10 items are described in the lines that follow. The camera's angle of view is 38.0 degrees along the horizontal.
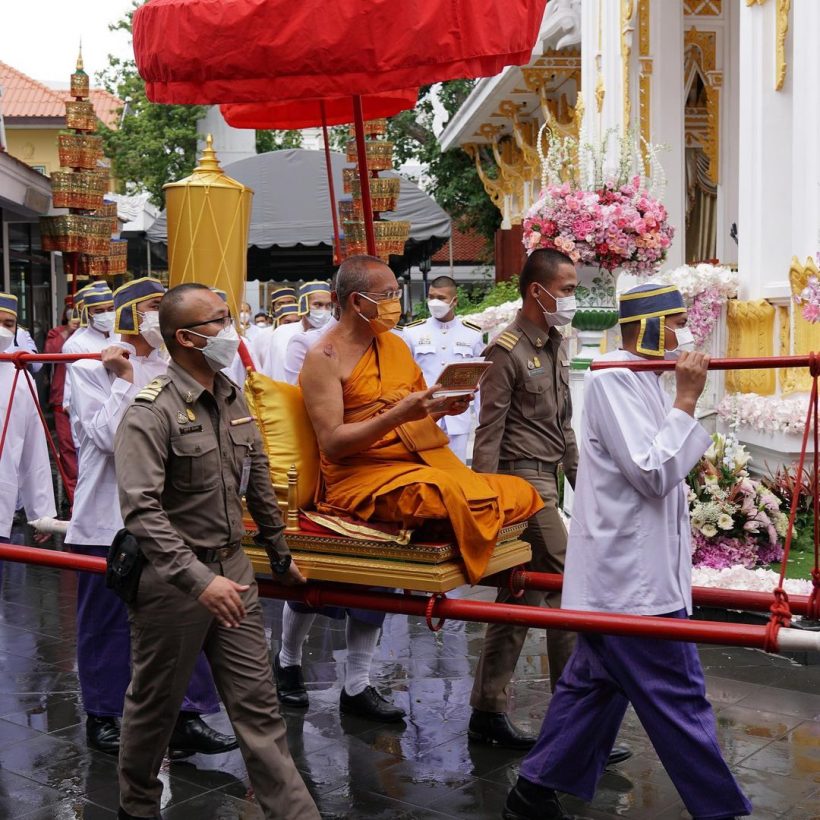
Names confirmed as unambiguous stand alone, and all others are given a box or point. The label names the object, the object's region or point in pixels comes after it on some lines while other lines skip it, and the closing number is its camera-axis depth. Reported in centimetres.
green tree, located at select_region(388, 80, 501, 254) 2888
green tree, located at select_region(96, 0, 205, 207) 2536
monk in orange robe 435
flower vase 931
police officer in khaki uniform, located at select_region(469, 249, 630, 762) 526
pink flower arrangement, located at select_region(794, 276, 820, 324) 794
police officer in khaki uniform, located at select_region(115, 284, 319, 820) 392
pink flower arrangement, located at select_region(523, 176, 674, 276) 853
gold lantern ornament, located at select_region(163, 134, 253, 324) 573
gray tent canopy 1761
